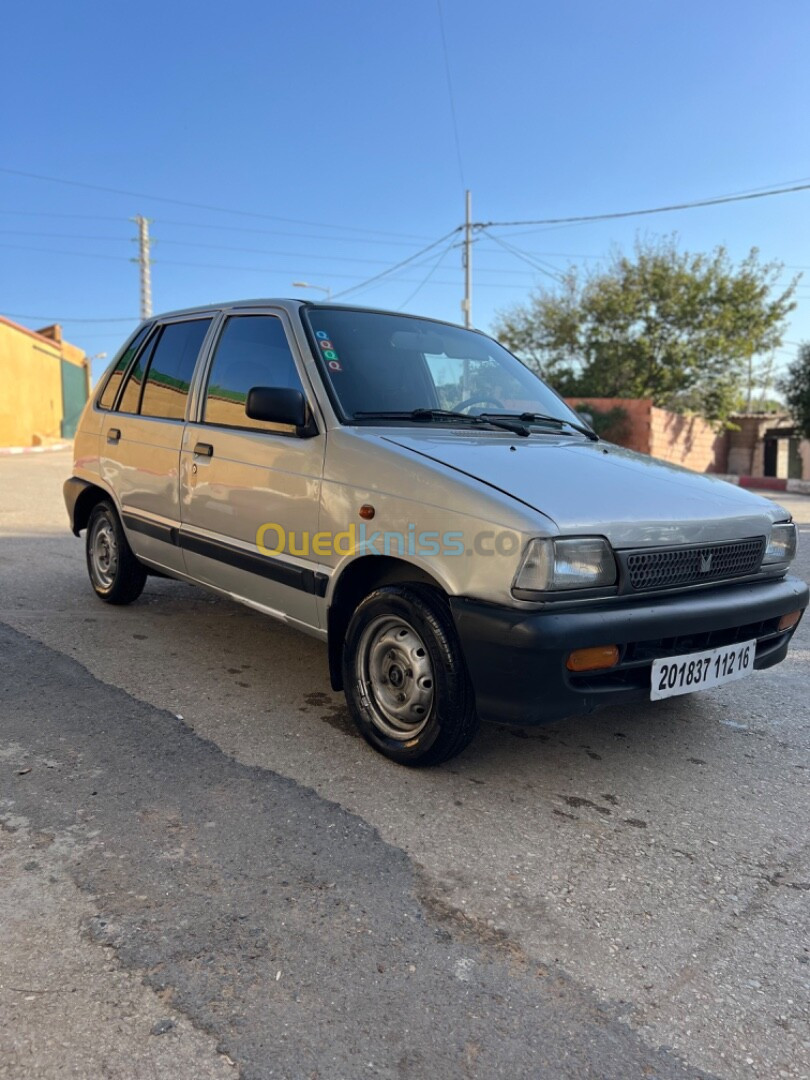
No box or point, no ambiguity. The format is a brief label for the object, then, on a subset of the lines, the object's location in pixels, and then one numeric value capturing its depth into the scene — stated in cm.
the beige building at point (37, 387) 2523
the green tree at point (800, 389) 2203
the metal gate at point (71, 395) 3278
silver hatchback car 269
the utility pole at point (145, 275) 3825
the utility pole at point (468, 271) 2608
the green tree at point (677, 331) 2462
